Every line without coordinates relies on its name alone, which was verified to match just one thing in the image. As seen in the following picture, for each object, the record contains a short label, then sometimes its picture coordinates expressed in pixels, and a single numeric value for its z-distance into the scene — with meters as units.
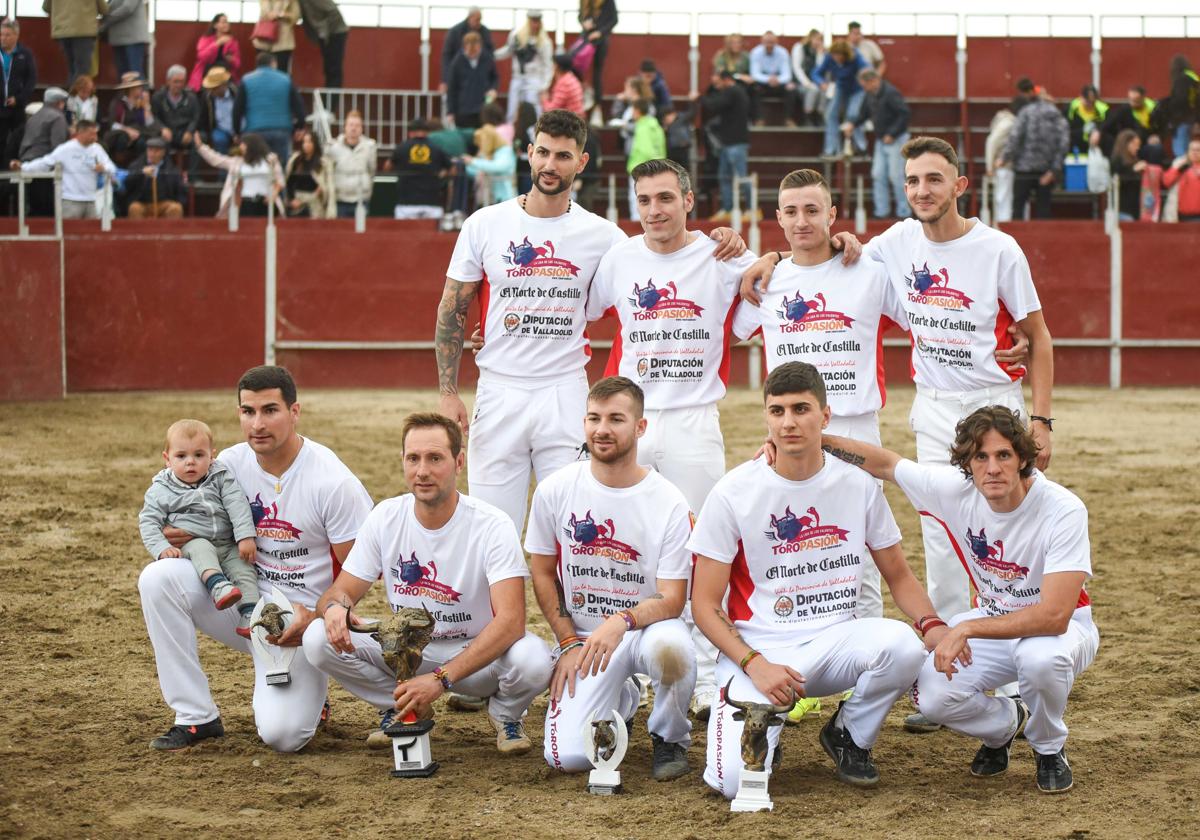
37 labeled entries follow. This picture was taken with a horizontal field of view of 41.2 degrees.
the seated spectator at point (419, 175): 19.38
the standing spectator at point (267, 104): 19.08
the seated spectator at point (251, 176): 18.64
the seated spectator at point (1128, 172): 20.61
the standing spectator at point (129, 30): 20.59
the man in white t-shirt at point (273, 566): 6.18
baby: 6.37
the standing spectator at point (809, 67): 22.84
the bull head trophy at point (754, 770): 5.40
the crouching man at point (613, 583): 5.86
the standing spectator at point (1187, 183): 20.14
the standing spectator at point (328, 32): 21.66
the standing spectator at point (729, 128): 19.92
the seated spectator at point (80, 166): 18.09
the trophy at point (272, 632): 6.13
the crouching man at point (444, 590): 5.90
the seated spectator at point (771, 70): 22.75
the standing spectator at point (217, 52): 20.58
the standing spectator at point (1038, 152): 19.92
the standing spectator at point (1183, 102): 20.89
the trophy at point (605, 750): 5.62
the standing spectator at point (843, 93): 21.33
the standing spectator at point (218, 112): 19.62
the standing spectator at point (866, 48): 22.06
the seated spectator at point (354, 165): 19.41
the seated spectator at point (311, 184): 19.34
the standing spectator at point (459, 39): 20.91
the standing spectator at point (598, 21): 21.41
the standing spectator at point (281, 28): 20.94
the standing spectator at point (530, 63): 20.97
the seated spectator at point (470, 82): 20.72
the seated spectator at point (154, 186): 18.75
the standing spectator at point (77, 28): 20.28
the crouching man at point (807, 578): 5.76
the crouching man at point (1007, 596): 5.64
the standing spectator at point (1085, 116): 21.41
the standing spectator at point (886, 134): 20.20
